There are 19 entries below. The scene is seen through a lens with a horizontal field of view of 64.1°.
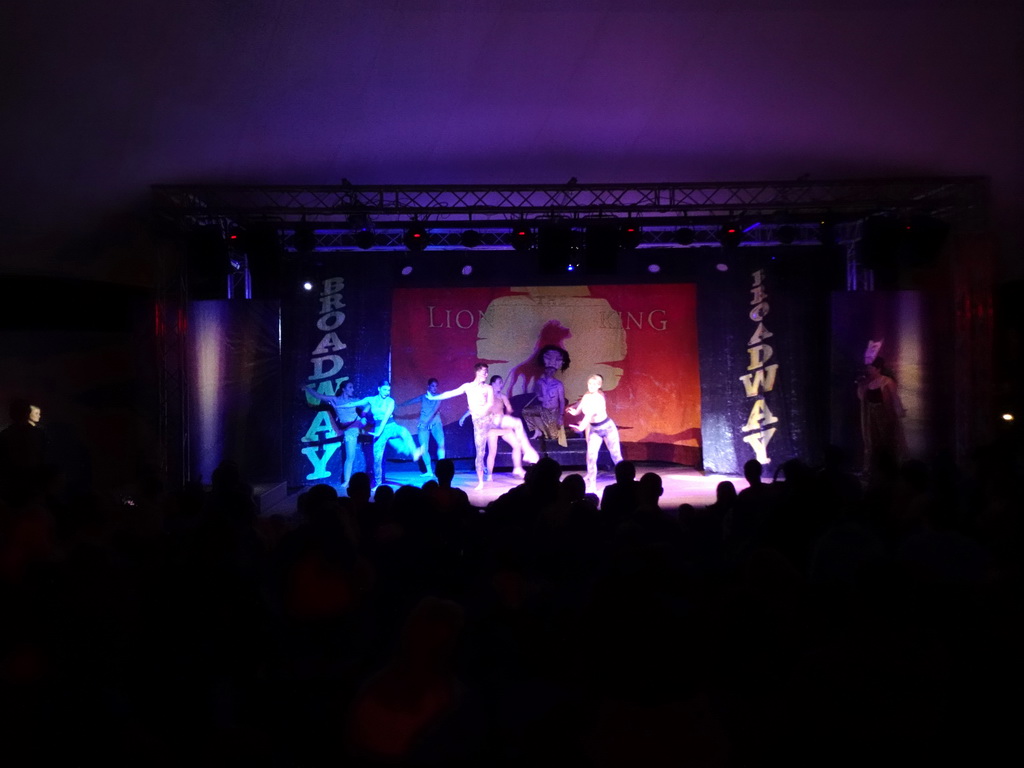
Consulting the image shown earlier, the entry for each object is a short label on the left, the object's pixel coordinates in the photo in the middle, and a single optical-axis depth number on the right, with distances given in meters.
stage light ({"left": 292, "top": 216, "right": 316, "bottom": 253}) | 9.49
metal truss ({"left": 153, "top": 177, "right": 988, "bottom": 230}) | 8.86
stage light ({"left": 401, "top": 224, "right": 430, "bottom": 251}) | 9.27
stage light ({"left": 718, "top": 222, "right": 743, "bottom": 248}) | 9.45
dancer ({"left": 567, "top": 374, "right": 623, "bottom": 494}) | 10.10
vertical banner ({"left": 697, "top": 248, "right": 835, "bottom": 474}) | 11.16
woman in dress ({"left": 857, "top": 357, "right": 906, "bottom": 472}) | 9.61
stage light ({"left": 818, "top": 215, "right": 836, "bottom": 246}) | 9.29
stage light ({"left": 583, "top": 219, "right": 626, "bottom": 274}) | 9.24
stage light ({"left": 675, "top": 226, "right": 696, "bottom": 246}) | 9.51
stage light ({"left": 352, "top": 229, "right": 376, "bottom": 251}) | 9.39
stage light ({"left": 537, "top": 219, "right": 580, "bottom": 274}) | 9.16
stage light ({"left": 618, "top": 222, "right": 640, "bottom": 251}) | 9.16
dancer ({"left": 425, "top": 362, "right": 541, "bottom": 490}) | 10.39
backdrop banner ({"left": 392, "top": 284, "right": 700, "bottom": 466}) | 11.55
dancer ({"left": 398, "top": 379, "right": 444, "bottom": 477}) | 10.68
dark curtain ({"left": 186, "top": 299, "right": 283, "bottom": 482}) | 9.43
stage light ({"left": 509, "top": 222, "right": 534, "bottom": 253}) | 9.22
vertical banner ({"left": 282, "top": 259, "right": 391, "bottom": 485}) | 11.02
